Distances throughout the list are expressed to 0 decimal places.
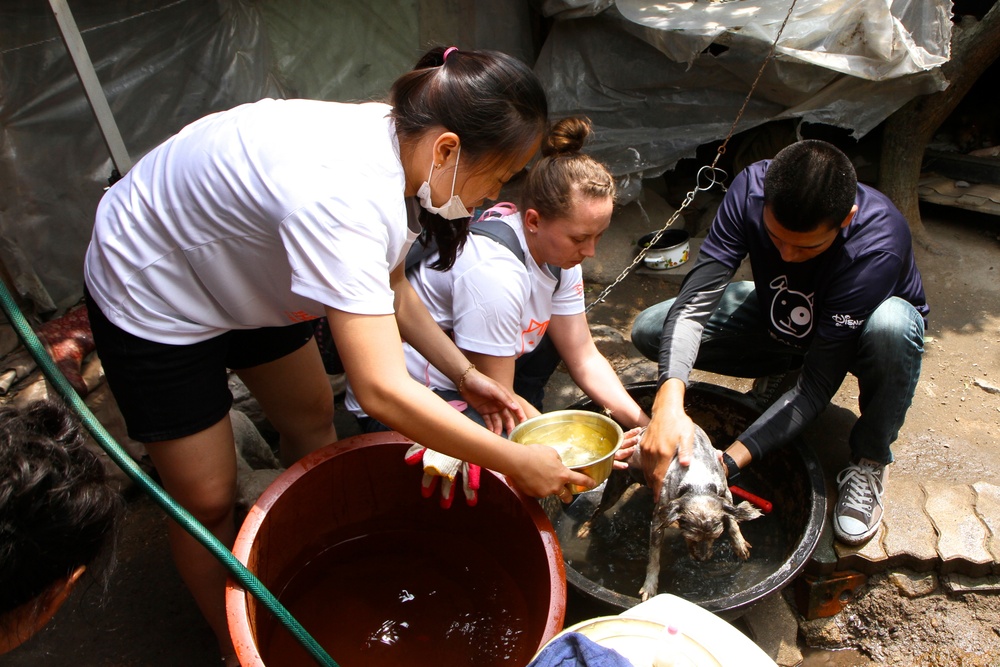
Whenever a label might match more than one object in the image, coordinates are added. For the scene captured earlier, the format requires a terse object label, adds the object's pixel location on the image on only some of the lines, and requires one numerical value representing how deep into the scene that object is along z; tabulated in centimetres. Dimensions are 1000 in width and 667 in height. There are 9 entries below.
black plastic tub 251
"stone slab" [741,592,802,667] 254
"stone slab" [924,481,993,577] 256
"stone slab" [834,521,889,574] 256
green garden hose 154
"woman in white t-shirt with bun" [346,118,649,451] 225
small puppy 211
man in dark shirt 227
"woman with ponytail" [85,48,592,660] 133
